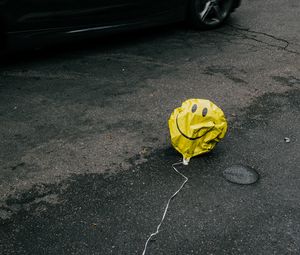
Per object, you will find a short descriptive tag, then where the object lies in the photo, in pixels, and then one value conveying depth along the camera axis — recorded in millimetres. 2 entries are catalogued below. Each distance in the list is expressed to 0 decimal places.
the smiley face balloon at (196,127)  3799
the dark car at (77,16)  5438
